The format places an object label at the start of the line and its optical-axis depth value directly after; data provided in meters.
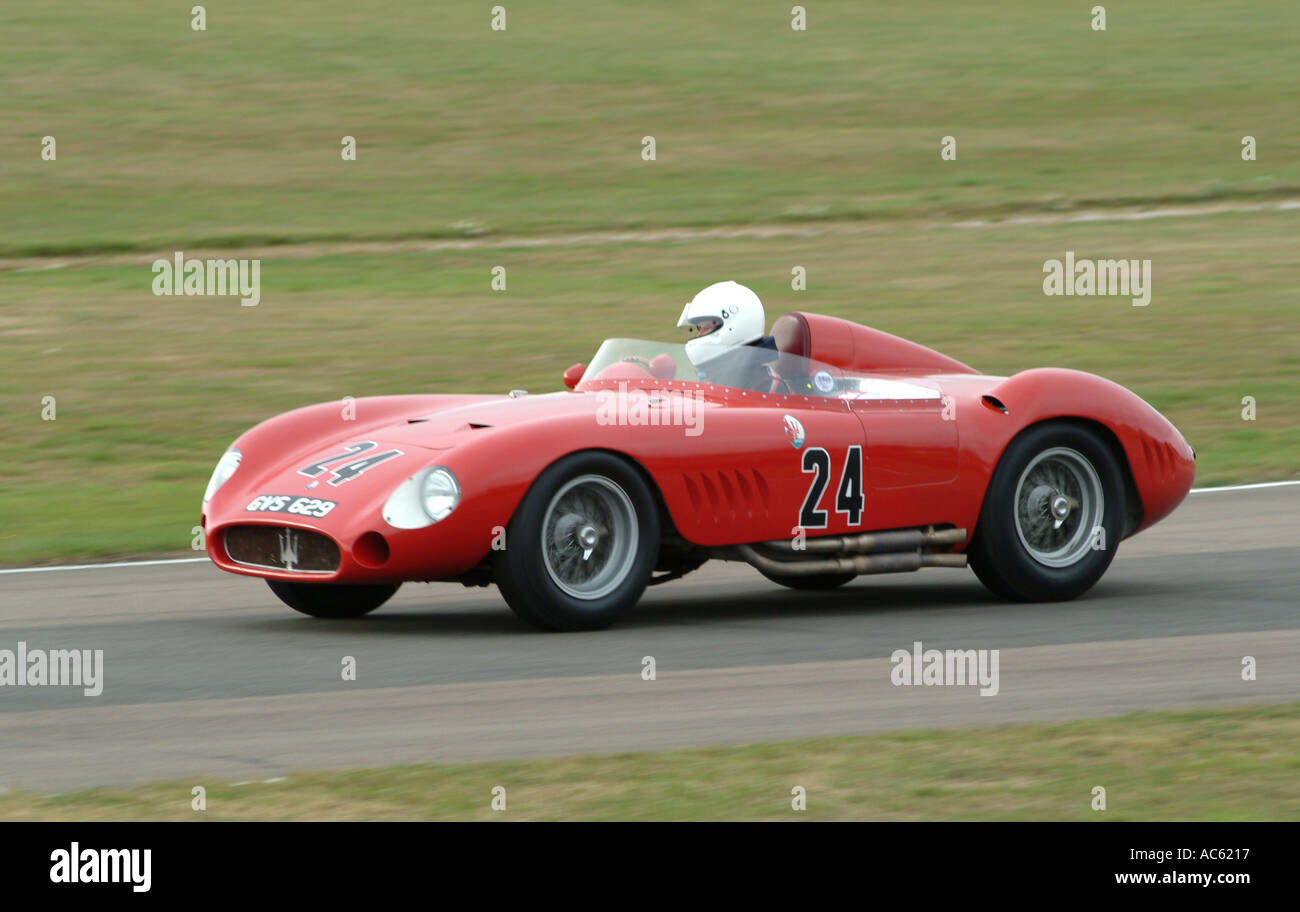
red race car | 16.52
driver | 18.87
